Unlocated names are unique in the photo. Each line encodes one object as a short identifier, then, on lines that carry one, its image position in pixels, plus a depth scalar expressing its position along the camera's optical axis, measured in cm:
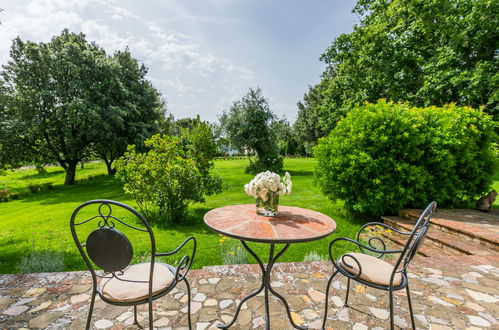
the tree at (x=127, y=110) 1348
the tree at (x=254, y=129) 1684
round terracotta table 168
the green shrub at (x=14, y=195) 1054
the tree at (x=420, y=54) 944
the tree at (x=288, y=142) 4012
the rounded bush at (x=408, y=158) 513
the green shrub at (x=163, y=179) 580
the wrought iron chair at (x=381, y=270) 164
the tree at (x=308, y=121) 3017
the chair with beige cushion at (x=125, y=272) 141
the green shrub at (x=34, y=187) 1189
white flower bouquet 204
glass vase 212
